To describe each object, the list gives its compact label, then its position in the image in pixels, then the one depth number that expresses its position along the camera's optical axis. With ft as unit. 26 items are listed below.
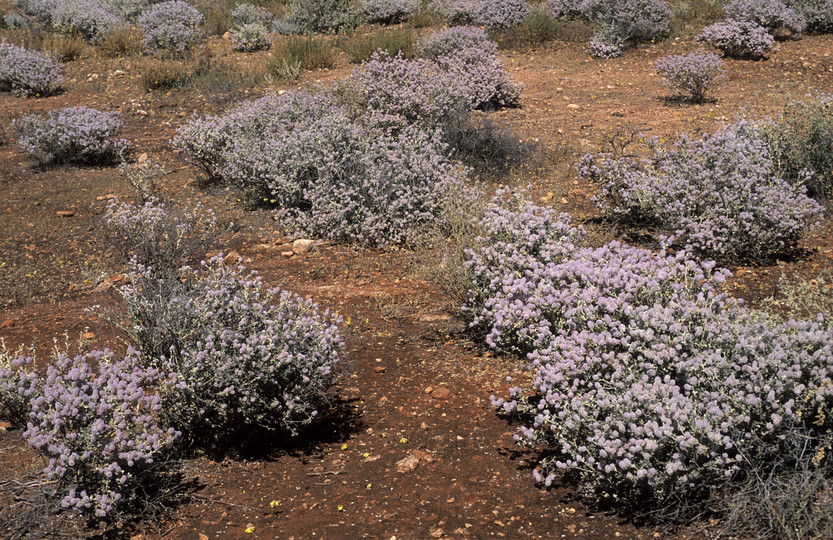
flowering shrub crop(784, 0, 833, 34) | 42.11
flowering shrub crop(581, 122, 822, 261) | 18.76
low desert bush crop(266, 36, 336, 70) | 41.45
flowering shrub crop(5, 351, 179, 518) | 10.55
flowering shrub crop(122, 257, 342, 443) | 12.15
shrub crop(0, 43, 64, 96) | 38.73
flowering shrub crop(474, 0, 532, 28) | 46.11
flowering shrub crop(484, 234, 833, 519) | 9.96
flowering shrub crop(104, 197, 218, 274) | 20.70
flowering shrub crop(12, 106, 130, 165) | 29.60
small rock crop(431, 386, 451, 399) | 14.39
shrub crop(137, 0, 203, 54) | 44.42
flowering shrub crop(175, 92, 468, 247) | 22.15
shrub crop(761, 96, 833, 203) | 21.88
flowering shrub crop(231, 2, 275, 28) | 50.49
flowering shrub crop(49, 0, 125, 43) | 48.11
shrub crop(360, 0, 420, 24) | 50.24
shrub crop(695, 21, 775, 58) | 38.88
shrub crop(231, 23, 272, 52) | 45.19
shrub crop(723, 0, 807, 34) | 40.88
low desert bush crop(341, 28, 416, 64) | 41.91
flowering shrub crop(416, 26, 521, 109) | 32.32
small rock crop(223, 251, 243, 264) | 21.71
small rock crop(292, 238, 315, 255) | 22.30
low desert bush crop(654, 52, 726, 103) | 33.30
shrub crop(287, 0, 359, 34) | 48.67
